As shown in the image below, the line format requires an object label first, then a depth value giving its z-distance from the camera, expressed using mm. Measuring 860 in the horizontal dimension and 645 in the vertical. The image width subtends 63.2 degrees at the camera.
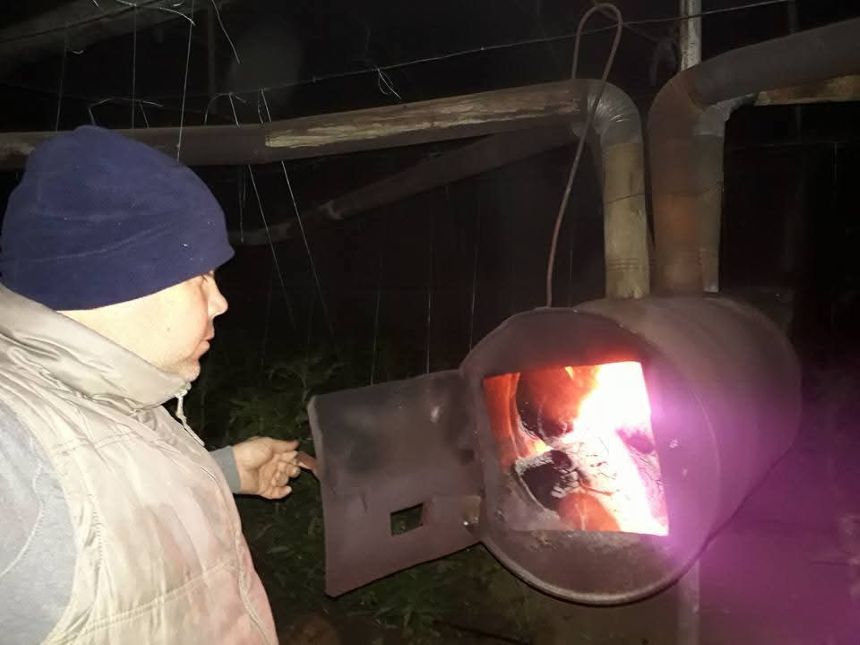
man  1046
